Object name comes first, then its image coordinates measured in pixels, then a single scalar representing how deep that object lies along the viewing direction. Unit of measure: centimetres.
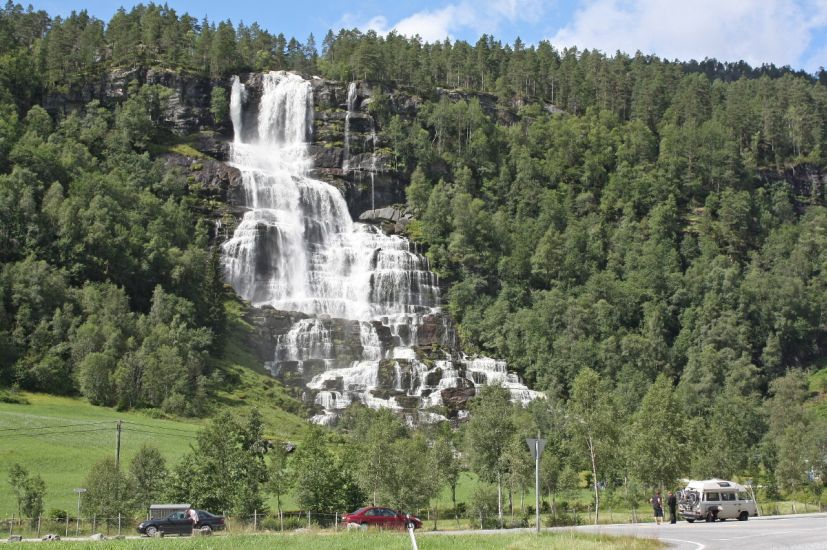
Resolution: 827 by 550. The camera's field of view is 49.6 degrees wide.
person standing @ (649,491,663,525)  4128
